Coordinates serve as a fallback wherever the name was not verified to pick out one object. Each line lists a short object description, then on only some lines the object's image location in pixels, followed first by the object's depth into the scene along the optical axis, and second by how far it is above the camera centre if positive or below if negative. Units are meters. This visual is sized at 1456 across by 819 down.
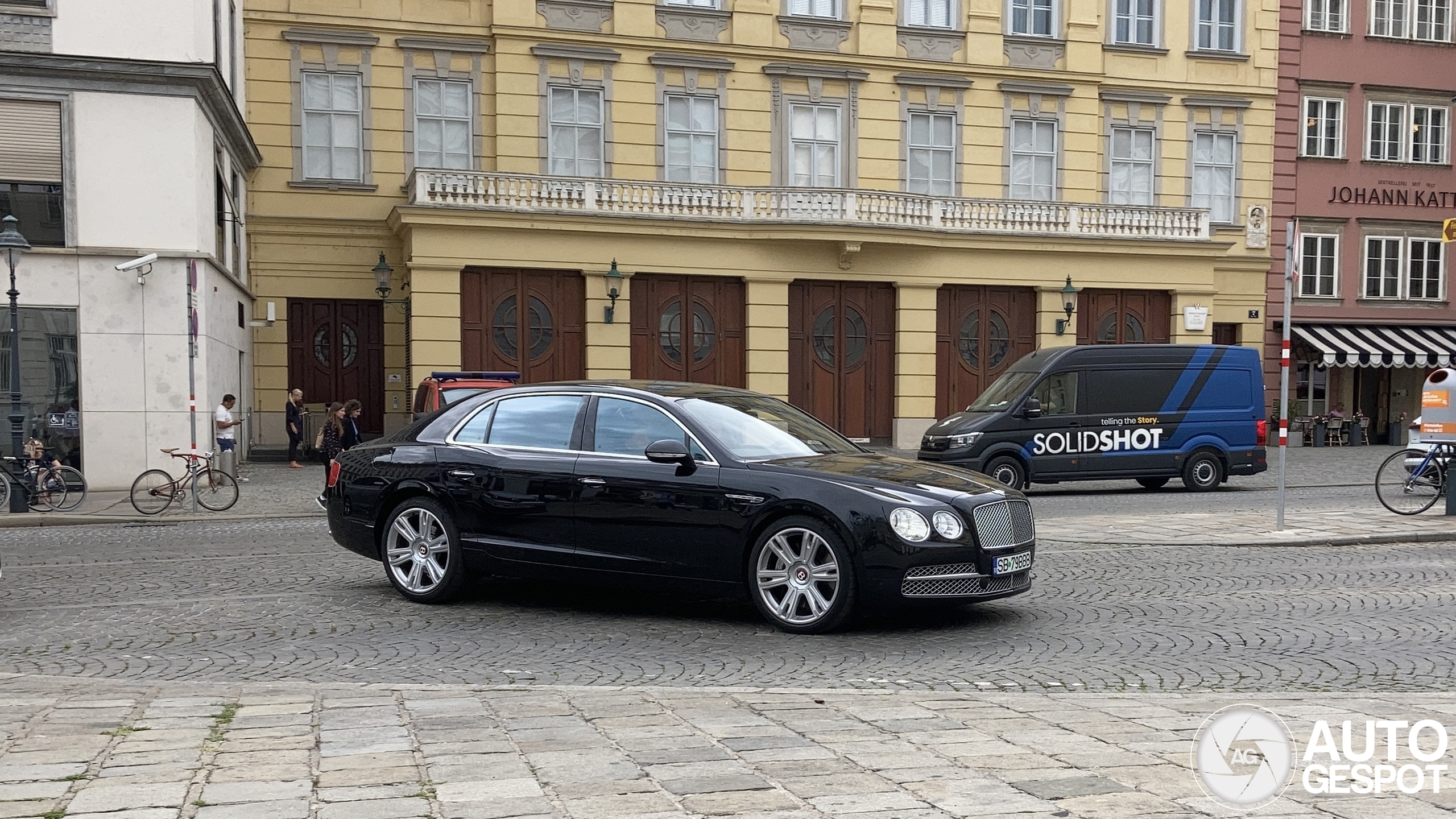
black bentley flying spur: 7.66 -0.97
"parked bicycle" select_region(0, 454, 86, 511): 17.22 -1.83
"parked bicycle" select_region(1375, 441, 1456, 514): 15.06 -1.42
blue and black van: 19.69 -0.95
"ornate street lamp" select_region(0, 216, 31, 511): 16.86 +0.10
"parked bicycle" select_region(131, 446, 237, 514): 17.30 -1.85
